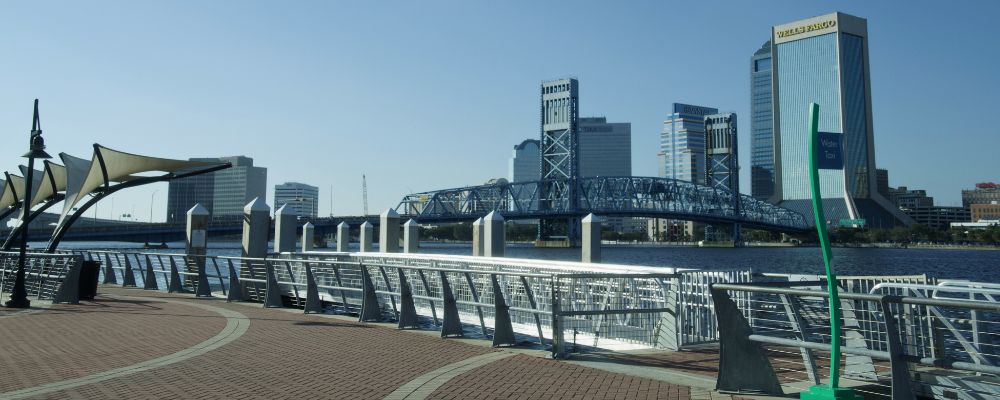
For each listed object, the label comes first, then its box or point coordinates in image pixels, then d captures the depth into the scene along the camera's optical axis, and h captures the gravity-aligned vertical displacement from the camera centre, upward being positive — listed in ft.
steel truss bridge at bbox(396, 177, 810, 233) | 464.65 +30.49
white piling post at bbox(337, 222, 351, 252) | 107.14 +1.13
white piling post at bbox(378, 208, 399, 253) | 89.25 +1.57
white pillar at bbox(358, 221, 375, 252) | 99.89 +1.20
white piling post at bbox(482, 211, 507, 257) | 76.18 +1.01
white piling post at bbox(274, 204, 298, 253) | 80.12 +1.42
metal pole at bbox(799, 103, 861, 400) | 19.30 -0.69
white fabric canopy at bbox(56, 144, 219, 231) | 86.69 +8.65
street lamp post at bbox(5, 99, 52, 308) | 52.60 +2.89
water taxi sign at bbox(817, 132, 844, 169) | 20.45 +2.64
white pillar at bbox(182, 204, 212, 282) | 76.37 +1.19
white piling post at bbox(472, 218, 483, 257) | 83.05 +0.77
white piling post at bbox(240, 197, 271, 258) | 70.64 +1.43
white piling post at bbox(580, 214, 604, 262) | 65.05 +0.84
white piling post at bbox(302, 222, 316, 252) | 109.34 +1.10
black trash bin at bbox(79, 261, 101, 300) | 58.85 -3.05
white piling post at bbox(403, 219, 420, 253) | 89.97 +0.89
